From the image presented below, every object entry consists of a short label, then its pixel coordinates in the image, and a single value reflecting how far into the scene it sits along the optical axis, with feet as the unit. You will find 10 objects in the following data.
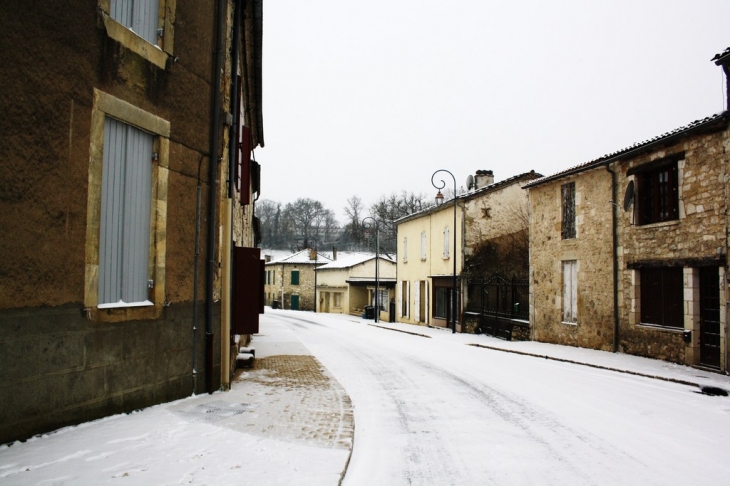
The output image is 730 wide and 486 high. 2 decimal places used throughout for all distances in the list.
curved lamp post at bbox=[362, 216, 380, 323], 108.78
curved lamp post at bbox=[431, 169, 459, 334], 76.64
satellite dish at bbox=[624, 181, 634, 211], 48.19
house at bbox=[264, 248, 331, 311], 170.40
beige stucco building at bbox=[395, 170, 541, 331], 82.48
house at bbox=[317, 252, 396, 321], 142.61
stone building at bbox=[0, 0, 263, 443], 16.21
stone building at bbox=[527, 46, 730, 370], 39.73
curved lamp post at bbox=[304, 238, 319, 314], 156.60
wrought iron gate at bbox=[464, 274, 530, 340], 67.05
